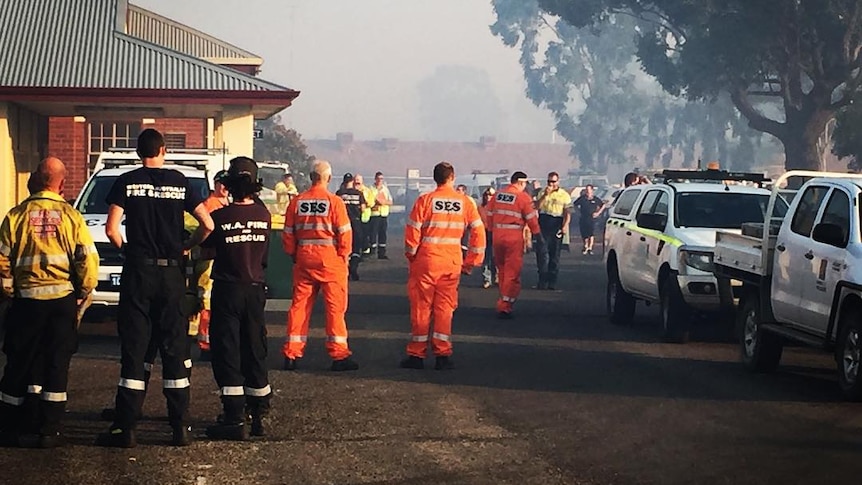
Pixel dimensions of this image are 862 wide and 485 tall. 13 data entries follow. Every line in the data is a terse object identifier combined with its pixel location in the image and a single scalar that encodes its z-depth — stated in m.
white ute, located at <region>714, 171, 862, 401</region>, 12.24
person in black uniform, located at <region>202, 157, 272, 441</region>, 10.24
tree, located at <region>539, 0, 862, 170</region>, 48.47
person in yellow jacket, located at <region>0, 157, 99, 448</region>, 9.91
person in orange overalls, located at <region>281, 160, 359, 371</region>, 13.46
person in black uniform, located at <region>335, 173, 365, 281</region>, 27.81
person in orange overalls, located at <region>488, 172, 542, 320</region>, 19.25
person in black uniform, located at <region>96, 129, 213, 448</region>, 9.87
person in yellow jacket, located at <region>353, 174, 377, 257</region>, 31.27
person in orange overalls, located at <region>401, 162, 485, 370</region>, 14.15
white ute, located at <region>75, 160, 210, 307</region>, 15.64
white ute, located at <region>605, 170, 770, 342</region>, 16.52
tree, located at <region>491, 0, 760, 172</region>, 112.62
